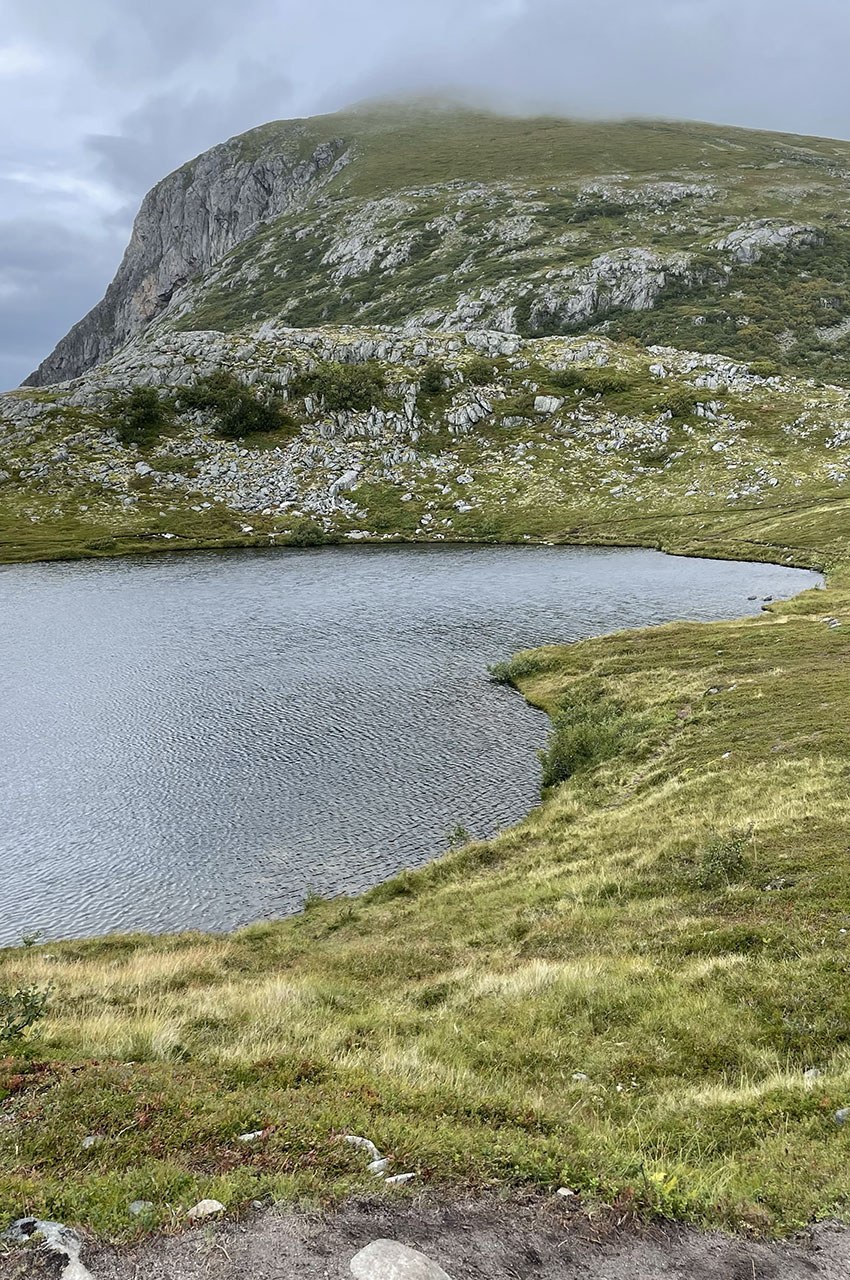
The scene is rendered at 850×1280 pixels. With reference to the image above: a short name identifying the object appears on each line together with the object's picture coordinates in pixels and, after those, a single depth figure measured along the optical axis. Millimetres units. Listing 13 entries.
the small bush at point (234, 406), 146250
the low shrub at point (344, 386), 150875
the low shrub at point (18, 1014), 11742
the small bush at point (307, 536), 116875
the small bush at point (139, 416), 144875
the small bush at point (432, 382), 156625
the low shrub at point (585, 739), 35094
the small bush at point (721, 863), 19656
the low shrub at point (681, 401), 139875
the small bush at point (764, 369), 151375
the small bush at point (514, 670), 49675
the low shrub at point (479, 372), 158750
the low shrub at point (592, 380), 151500
